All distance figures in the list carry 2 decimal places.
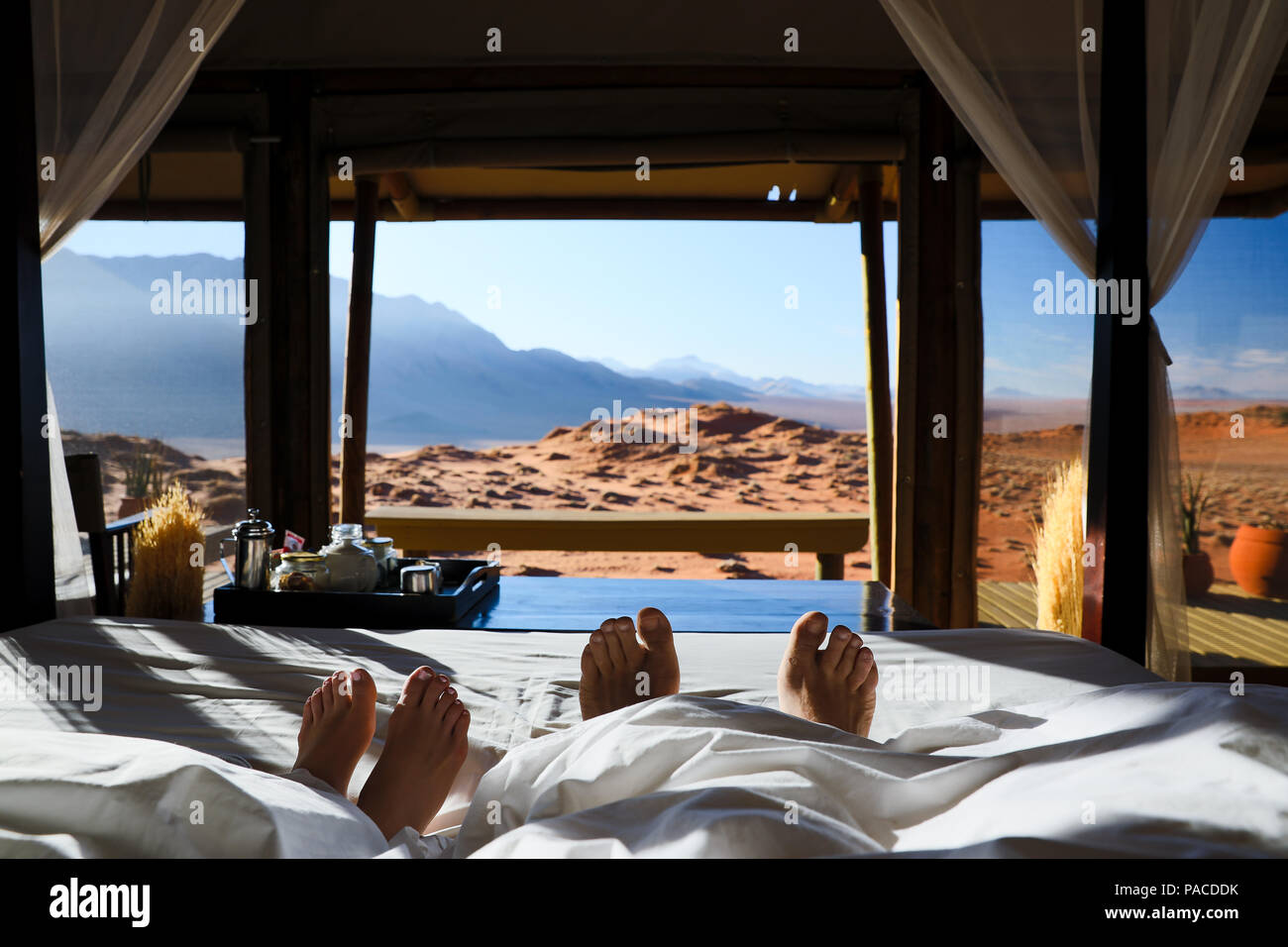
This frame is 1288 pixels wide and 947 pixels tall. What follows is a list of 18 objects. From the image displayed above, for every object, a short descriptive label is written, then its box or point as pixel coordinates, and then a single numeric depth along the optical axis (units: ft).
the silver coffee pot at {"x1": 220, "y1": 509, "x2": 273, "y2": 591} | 7.42
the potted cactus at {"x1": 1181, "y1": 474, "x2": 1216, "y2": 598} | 10.61
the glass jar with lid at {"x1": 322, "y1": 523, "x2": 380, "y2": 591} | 7.32
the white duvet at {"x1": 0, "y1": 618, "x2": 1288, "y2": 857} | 2.45
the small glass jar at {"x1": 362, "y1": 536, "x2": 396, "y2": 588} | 7.75
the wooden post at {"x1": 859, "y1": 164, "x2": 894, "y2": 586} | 12.26
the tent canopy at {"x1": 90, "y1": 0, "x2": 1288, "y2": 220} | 11.44
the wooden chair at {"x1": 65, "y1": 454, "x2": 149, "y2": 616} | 9.87
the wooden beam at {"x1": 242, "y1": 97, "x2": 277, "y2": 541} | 11.72
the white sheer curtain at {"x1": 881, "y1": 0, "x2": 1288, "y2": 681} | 6.29
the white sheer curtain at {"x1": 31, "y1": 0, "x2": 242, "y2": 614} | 7.16
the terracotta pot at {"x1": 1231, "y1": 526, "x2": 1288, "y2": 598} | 10.55
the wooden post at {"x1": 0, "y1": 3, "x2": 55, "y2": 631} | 6.67
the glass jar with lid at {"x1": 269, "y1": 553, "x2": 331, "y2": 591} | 7.23
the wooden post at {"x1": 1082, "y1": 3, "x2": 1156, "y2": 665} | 6.63
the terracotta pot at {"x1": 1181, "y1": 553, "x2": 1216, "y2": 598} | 10.75
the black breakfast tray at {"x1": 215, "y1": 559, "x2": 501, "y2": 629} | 7.03
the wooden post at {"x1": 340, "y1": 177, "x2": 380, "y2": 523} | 12.29
